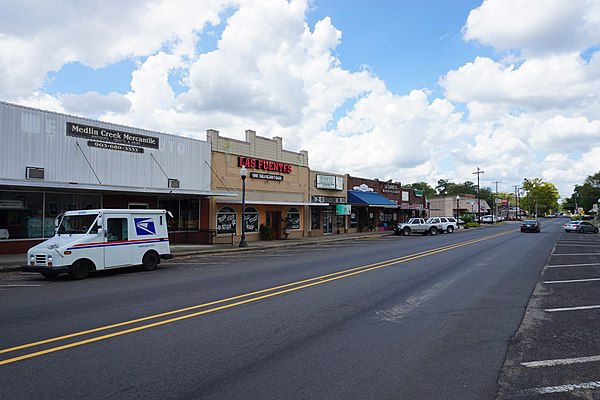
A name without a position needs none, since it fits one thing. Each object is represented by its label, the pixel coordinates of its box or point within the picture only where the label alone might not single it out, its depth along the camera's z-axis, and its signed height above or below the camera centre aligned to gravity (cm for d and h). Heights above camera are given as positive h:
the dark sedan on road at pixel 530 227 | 4534 -185
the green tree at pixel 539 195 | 13912 +521
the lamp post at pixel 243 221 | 2278 -59
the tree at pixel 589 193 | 11546 +508
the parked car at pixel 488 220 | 8127 -193
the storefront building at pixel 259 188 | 2612 +164
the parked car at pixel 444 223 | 4173 -130
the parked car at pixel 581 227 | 4425 -187
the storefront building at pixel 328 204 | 3462 +52
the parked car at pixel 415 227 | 3959 -161
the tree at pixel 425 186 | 15299 +914
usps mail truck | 1195 -100
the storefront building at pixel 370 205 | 3975 +61
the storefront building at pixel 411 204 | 4956 +83
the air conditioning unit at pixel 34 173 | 1775 +172
